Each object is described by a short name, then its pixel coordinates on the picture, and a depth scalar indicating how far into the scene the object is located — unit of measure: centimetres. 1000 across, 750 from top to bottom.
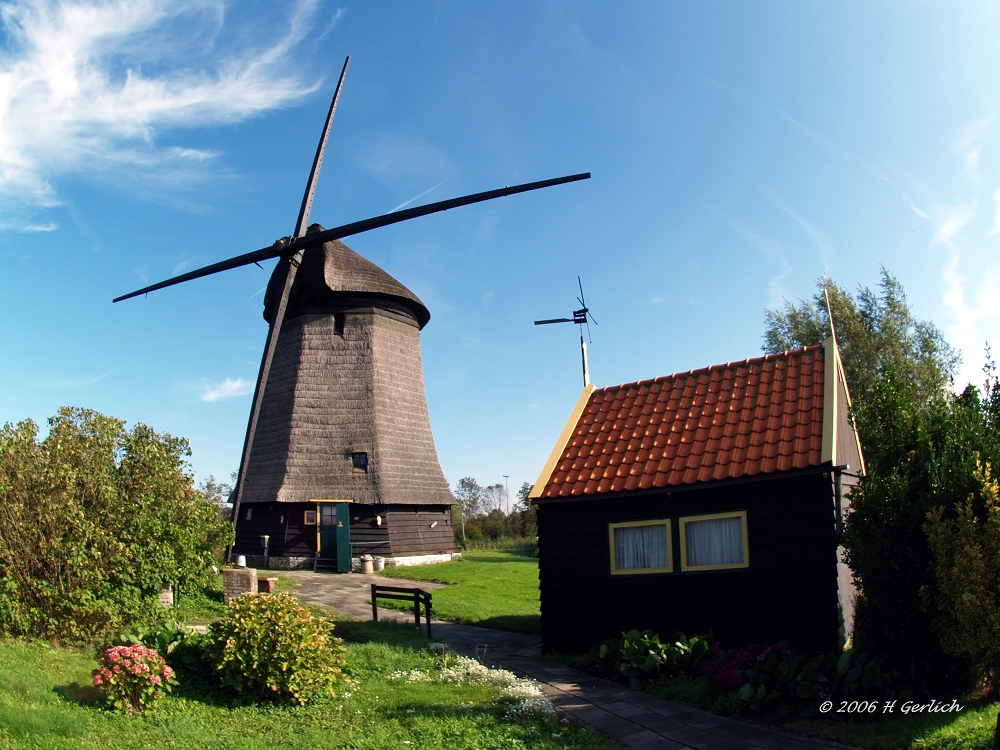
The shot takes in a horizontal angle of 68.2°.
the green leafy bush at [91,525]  966
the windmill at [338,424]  2462
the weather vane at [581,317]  1795
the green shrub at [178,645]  862
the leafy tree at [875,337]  3334
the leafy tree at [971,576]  757
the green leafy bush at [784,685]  835
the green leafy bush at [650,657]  987
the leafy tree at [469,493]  6471
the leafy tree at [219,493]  5279
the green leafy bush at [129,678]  716
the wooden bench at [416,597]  1306
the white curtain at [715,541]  1059
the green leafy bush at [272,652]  806
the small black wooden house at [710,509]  999
